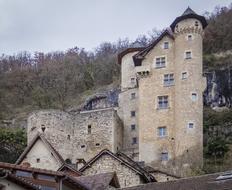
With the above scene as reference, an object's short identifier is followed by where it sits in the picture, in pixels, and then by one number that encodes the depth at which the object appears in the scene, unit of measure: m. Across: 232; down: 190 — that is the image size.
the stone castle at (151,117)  34.09
